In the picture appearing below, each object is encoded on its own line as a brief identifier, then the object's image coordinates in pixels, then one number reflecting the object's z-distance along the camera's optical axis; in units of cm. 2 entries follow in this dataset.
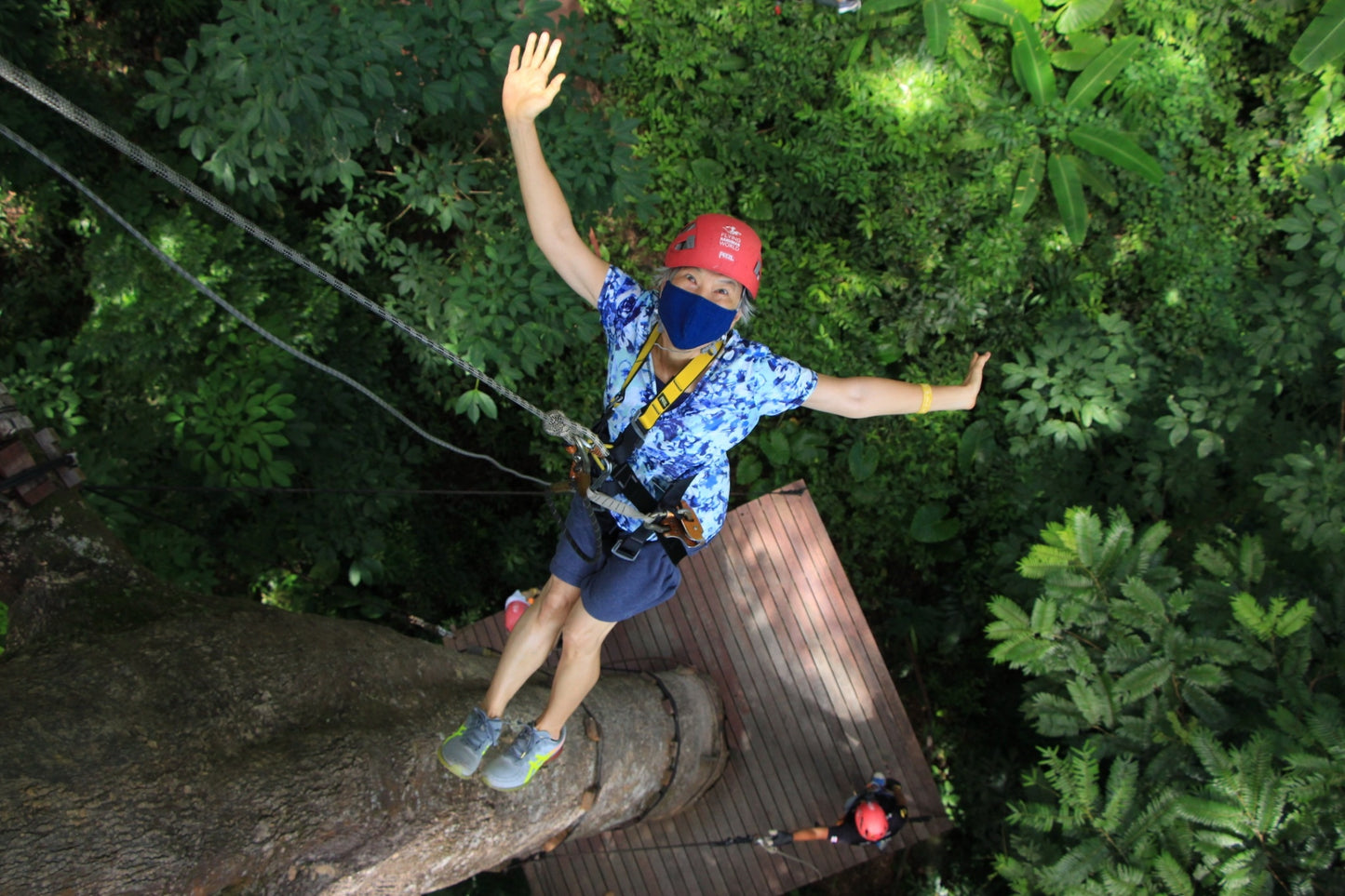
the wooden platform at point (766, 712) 524
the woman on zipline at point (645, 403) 282
